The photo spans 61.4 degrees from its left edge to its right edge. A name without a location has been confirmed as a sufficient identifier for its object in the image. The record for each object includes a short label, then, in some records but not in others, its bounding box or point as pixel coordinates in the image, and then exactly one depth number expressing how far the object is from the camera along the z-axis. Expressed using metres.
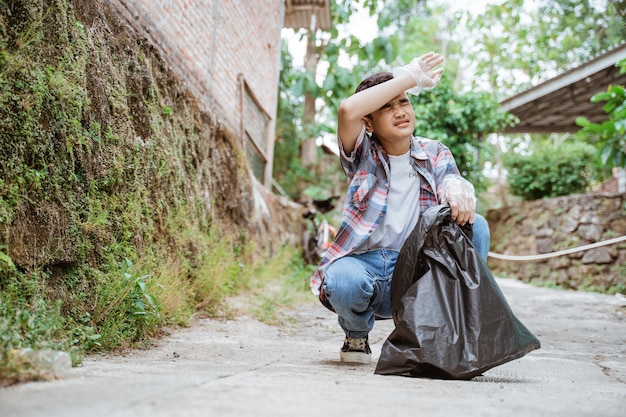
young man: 2.38
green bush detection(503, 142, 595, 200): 10.70
